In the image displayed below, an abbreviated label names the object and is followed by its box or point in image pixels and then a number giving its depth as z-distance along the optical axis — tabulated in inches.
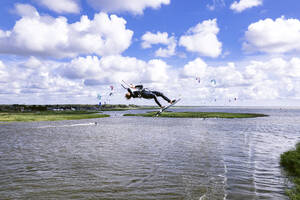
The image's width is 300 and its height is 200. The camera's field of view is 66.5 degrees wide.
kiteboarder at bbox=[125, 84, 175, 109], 289.2
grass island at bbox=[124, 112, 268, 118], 5032.2
